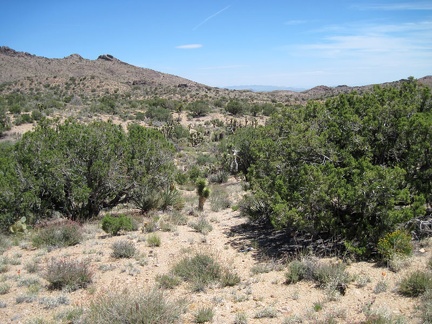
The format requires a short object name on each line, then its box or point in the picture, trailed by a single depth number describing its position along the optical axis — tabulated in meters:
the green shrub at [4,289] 7.58
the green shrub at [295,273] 7.54
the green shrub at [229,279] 7.84
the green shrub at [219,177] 21.45
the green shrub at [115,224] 11.53
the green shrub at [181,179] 18.36
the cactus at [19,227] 11.51
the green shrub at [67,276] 7.72
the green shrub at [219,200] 15.50
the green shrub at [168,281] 7.79
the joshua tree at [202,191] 14.73
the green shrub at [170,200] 14.78
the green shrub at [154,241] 10.45
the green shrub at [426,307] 5.47
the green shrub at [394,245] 7.65
